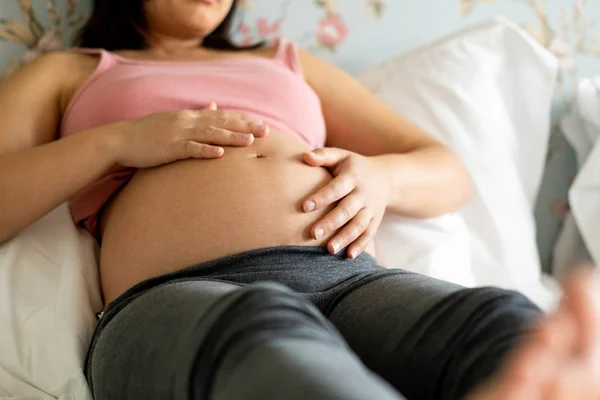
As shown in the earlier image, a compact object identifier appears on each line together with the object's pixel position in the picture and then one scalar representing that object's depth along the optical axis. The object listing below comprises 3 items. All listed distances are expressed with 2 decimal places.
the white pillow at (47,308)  0.74
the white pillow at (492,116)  1.17
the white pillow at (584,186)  1.28
